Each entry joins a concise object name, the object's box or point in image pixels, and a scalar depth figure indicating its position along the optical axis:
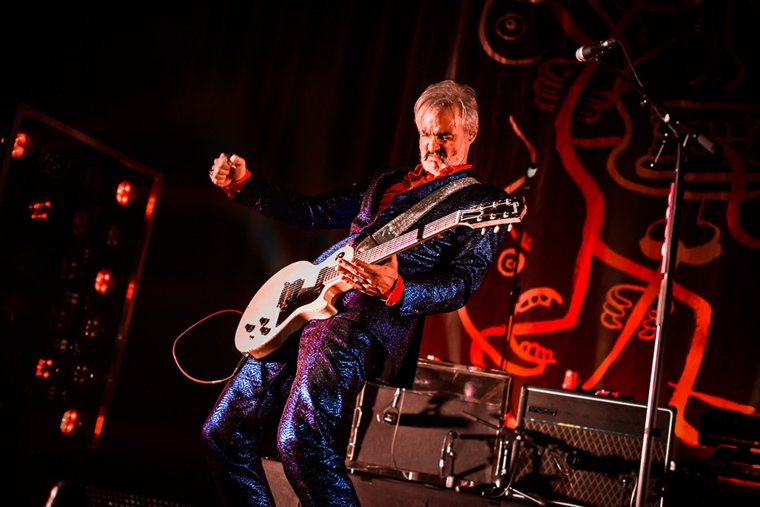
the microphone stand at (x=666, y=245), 2.45
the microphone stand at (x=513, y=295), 4.47
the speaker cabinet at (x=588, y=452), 3.42
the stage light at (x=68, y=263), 3.93
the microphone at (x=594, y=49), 2.73
